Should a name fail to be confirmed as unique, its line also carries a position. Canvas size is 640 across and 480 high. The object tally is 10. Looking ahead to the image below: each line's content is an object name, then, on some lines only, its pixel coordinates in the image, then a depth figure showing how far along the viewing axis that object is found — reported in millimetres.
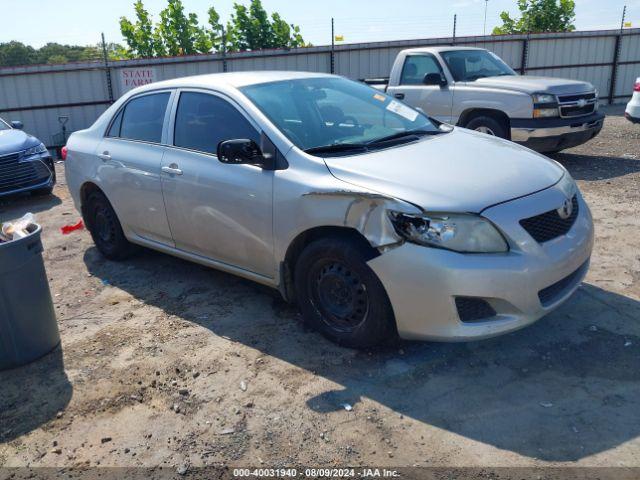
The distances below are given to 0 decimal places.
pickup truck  8406
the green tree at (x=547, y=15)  22656
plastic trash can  3646
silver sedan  3223
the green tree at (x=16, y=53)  42344
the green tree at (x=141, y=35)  20469
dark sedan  8555
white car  9516
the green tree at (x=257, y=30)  20156
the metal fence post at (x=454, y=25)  16672
